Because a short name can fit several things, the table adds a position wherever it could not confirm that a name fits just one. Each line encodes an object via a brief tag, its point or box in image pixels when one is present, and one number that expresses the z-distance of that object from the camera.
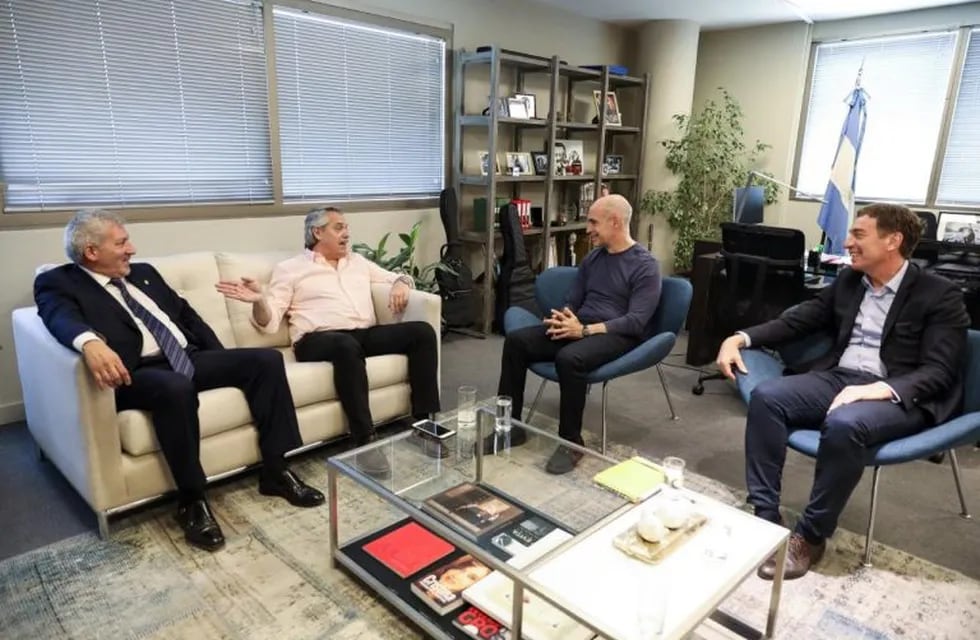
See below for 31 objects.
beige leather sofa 1.94
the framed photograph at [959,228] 3.50
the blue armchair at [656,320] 2.57
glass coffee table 1.32
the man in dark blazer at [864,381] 1.92
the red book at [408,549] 1.81
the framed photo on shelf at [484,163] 4.62
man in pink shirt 2.62
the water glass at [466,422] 2.19
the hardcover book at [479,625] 1.54
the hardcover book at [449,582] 1.64
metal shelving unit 4.35
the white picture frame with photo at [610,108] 5.18
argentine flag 4.32
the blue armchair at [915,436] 1.85
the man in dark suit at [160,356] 2.00
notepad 1.77
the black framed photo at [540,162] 4.88
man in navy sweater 2.59
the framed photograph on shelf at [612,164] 5.63
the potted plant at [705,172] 5.54
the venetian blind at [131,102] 2.77
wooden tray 1.44
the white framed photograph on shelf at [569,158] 5.09
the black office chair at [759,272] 3.17
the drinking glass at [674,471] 1.69
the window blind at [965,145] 4.72
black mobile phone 2.20
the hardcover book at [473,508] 1.72
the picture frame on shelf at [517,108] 4.58
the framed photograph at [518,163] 4.72
